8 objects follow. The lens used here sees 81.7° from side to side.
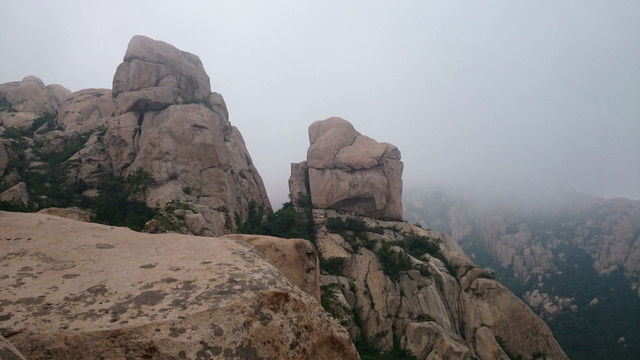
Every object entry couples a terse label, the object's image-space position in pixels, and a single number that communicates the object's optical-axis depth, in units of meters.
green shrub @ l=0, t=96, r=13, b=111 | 49.63
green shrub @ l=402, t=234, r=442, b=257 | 39.00
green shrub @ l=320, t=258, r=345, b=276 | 33.99
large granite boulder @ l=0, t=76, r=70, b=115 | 50.81
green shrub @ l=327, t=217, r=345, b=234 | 39.75
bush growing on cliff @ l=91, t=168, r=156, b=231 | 30.23
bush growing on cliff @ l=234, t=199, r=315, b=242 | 36.84
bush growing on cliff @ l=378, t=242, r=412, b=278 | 34.44
